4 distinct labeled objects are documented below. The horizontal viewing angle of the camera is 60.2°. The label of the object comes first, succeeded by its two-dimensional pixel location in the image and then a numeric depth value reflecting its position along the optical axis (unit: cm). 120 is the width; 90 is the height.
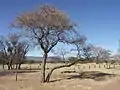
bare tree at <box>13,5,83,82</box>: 1193
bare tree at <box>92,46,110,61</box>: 1309
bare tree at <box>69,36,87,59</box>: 1250
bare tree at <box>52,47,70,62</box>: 1282
